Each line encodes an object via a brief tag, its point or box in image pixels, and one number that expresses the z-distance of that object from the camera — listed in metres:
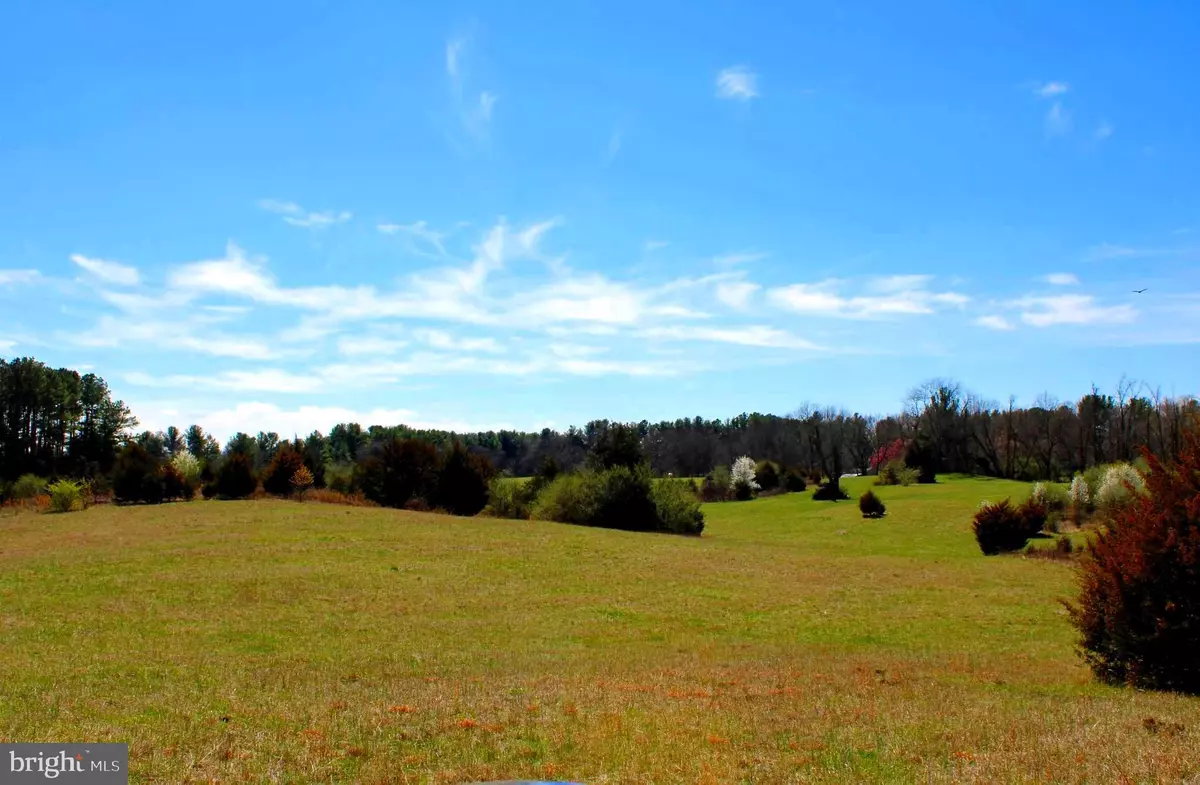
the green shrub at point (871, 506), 56.78
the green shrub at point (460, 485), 51.50
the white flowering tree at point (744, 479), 82.19
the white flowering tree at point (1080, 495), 48.16
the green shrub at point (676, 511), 47.84
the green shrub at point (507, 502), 51.19
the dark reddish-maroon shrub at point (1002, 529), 41.22
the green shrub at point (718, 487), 83.38
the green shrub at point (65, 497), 45.59
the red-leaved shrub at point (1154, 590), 11.81
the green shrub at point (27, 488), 54.09
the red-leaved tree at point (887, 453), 109.28
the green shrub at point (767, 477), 87.56
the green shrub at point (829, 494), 70.81
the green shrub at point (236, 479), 50.53
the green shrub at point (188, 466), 52.83
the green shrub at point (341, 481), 53.72
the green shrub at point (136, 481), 49.22
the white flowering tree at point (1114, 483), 43.41
